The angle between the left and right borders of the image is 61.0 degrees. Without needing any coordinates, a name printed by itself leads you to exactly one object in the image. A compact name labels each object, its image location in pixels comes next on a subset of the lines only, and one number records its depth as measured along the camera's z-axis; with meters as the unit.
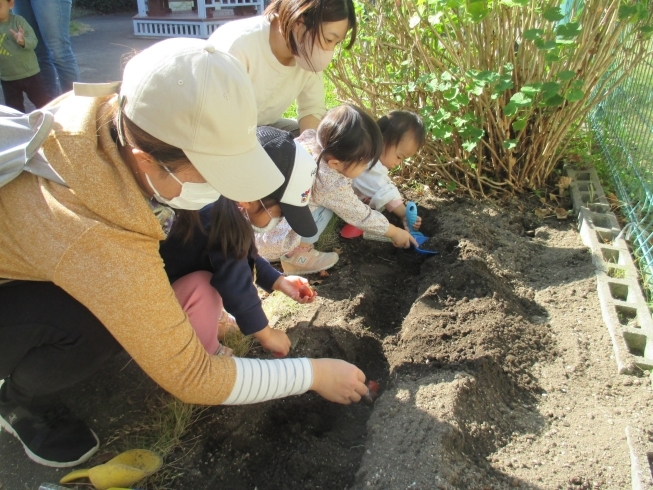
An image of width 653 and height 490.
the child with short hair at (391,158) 2.92
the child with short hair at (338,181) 2.53
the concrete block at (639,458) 1.58
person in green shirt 3.85
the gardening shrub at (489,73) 2.72
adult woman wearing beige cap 1.20
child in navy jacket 1.78
